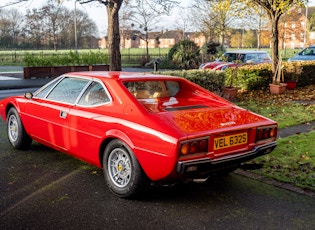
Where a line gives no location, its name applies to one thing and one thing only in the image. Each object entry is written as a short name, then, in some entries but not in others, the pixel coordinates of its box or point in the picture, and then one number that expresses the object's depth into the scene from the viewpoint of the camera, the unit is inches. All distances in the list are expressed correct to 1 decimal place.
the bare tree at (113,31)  484.1
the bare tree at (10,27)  2375.7
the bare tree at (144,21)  1478.8
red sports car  144.1
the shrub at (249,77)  533.6
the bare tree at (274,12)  551.2
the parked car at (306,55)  847.7
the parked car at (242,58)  706.3
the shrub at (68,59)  877.2
